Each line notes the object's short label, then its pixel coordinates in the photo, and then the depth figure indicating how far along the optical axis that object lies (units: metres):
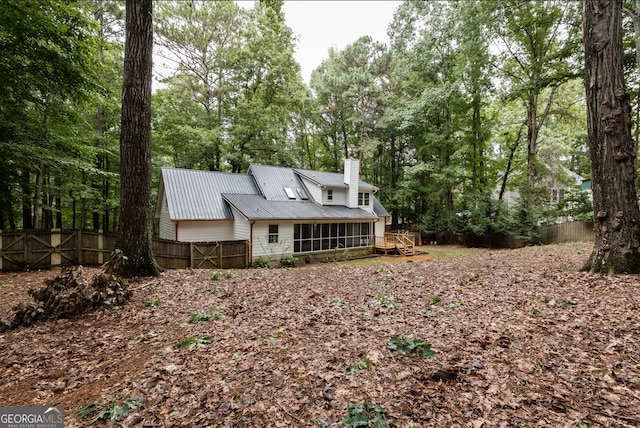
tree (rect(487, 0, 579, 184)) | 11.34
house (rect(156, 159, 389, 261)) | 13.47
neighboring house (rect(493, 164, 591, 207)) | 20.30
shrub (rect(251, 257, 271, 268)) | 13.10
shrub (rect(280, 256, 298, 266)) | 14.19
